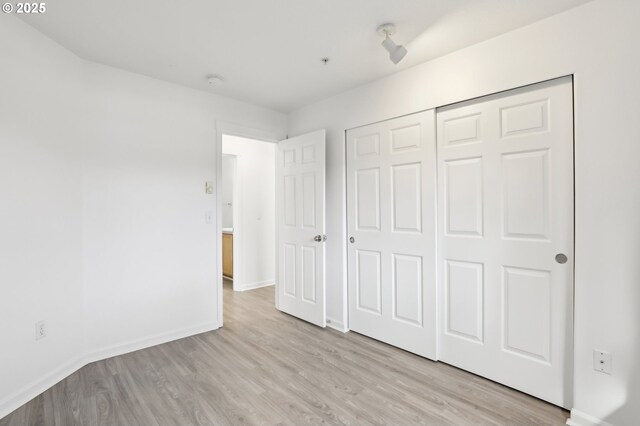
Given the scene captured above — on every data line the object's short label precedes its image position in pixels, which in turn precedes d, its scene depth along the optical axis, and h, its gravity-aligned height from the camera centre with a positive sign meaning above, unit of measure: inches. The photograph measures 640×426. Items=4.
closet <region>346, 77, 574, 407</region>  73.4 -7.1
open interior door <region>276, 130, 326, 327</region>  124.9 -6.9
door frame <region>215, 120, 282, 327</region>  123.3 +0.5
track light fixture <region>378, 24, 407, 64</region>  76.4 +42.3
